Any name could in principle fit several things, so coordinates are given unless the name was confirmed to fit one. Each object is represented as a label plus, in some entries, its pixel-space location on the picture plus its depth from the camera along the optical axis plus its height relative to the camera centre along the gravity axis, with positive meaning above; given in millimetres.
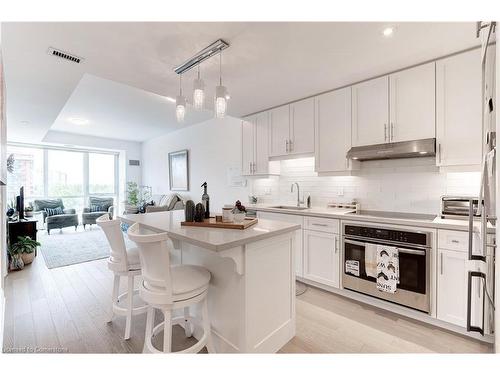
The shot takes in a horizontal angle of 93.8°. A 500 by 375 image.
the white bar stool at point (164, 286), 1323 -622
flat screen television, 4039 -318
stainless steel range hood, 2215 +359
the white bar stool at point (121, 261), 1846 -635
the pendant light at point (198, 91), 1890 +768
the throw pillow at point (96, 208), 6888 -661
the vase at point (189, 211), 1929 -211
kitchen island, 1501 -685
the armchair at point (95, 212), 6387 -698
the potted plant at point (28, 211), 4594 -501
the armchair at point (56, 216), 5875 -792
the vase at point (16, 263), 3502 -1169
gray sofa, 5461 -415
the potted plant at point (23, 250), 3563 -1001
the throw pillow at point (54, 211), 6270 -683
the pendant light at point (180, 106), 2133 +728
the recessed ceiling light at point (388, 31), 1762 +1184
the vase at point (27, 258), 3682 -1145
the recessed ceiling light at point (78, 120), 5070 +1468
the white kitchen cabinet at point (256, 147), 3705 +644
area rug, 3986 -1247
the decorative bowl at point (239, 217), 1812 -244
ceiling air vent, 2039 +1177
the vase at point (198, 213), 1918 -230
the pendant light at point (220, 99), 1880 +701
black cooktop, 2414 -330
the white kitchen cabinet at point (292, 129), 3139 +806
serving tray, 1712 -293
